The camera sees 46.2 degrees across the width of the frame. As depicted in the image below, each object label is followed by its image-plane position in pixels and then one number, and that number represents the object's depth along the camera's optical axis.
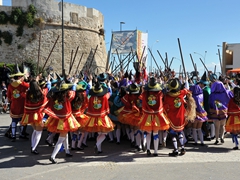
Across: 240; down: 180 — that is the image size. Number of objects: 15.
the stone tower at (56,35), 28.41
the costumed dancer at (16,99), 8.45
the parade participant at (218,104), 8.22
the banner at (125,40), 35.50
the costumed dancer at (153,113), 6.71
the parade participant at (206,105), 8.34
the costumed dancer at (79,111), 7.27
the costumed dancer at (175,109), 6.90
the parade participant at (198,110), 7.93
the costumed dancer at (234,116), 7.52
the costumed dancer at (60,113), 6.33
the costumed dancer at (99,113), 6.92
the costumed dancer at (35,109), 7.04
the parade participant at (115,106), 8.34
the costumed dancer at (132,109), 7.54
